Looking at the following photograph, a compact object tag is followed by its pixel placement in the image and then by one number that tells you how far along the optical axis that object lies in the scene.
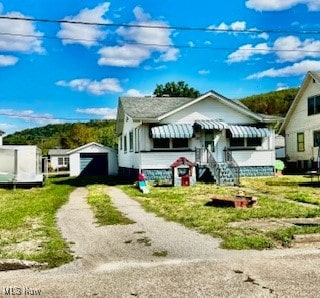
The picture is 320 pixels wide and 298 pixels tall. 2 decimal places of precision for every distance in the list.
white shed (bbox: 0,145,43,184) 17.34
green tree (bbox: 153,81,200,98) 42.60
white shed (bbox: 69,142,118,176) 25.88
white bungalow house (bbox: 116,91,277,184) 16.43
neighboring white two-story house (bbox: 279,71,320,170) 20.06
